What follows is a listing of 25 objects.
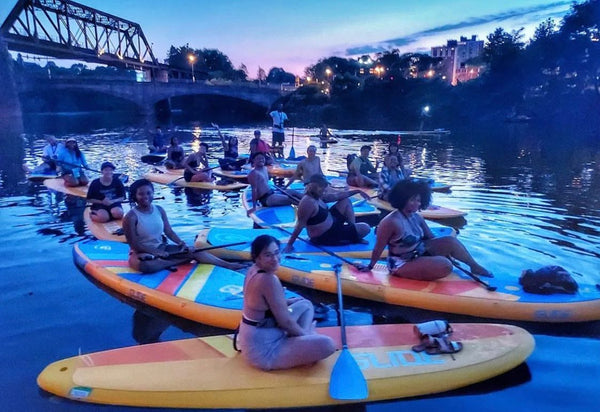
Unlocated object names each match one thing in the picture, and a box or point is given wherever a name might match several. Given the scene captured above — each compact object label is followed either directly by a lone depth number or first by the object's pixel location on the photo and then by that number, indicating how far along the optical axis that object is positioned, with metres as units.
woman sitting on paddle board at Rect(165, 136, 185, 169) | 15.40
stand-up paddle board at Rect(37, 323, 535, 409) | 3.74
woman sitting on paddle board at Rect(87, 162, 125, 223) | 8.95
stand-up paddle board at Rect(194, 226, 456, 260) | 7.03
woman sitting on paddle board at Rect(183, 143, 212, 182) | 13.26
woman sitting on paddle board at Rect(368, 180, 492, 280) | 5.41
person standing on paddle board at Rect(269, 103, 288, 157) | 23.05
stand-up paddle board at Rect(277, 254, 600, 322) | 5.12
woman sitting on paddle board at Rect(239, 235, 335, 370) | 3.51
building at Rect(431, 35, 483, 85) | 89.81
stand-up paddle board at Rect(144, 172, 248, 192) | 12.84
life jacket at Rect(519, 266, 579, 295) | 5.34
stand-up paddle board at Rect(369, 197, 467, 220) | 9.77
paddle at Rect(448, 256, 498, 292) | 5.44
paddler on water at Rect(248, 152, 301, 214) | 9.75
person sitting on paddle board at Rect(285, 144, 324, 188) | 11.63
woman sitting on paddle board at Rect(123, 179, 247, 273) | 5.94
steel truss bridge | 53.81
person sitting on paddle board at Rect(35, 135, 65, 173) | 14.77
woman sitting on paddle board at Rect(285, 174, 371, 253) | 6.77
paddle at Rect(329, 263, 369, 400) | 3.65
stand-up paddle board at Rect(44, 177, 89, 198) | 11.89
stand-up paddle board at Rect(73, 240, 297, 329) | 5.23
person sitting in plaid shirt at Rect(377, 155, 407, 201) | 10.66
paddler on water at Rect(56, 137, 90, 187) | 12.48
